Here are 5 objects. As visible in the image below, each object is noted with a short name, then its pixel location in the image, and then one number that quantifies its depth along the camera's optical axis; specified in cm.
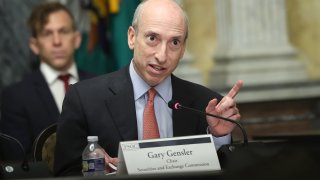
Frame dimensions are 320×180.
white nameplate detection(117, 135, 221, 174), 432
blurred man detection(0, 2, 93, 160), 858
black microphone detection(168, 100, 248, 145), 489
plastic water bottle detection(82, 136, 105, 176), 482
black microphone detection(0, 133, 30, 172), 485
